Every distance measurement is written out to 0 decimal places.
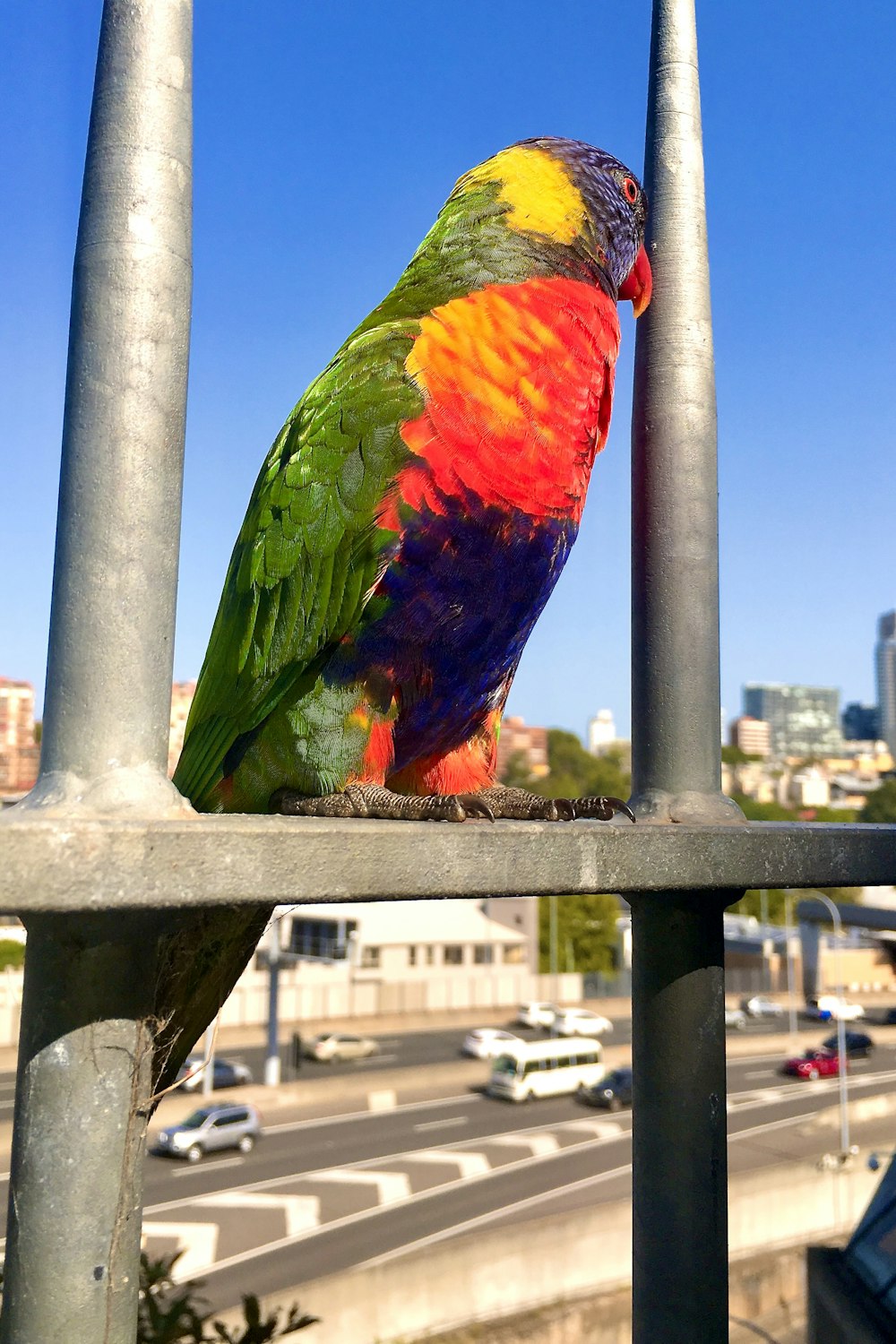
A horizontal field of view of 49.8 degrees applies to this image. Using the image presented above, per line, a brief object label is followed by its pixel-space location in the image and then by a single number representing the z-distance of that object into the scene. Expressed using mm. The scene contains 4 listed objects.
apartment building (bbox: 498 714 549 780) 122438
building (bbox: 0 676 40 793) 49094
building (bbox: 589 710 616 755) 185250
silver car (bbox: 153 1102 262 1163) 19766
